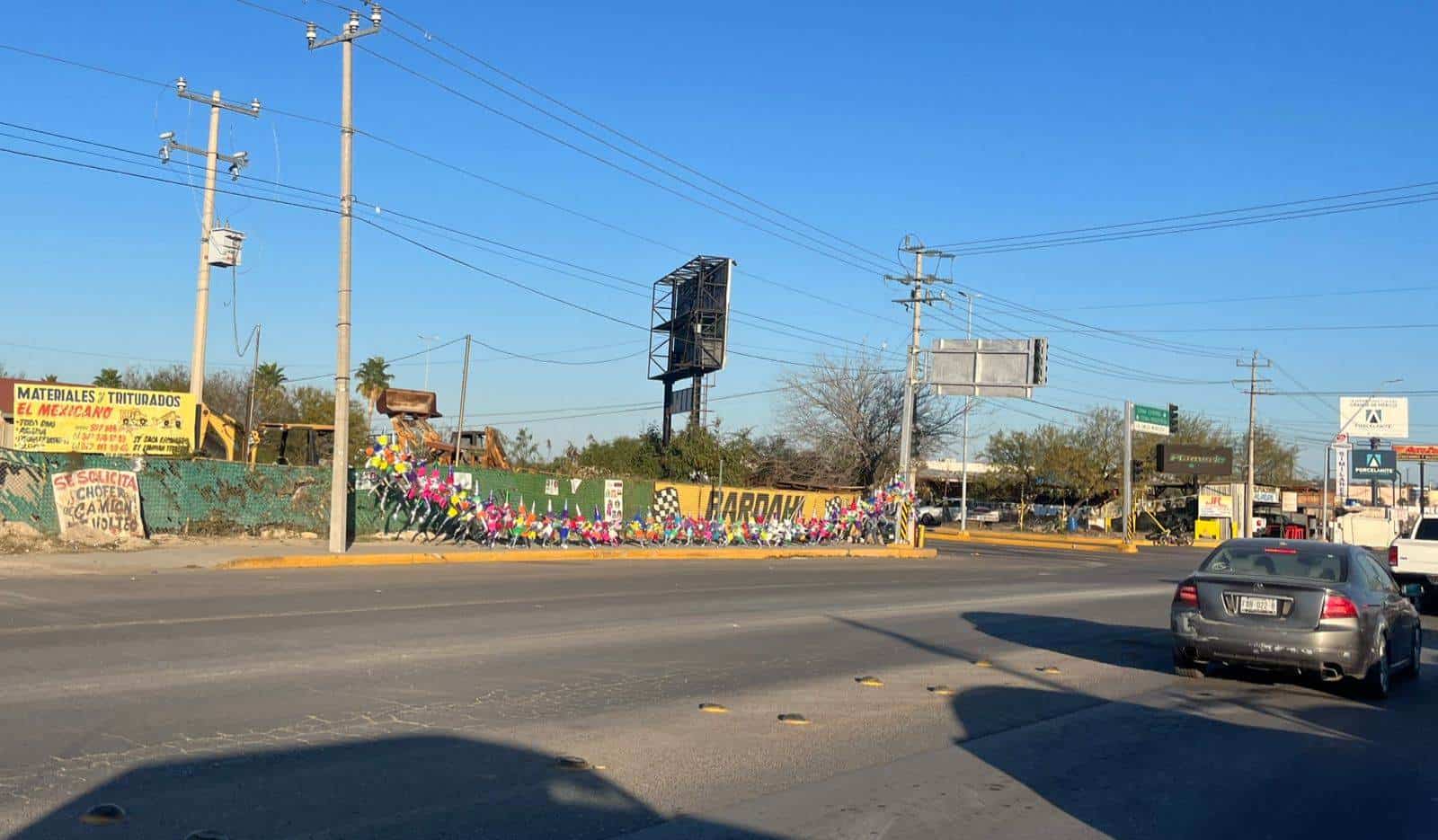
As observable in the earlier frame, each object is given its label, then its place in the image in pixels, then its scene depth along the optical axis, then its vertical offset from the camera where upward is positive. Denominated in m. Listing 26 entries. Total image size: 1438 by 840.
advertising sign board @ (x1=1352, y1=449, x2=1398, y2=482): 68.12 +1.55
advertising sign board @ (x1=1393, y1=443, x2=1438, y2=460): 84.75 +2.86
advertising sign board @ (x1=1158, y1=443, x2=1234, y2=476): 65.06 +1.35
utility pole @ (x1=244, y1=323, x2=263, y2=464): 30.88 +0.75
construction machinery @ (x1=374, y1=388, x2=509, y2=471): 32.44 +0.97
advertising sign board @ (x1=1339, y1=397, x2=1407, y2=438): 69.75 +4.27
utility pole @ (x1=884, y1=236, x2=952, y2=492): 42.00 +3.88
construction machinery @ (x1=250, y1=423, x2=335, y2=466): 31.34 +0.46
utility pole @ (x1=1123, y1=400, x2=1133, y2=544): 56.12 +0.83
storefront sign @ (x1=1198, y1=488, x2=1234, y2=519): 64.75 -1.15
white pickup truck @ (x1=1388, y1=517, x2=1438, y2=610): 21.53 -1.28
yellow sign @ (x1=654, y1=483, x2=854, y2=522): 38.47 -1.06
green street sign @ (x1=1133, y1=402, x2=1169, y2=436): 60.31 +3.27
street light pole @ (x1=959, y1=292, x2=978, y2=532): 59.47 -0.78
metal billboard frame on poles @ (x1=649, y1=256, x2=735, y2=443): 49.53 +6.13
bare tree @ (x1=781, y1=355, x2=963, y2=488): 58.34 +2.22
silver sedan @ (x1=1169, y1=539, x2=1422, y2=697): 11.02 -1.19
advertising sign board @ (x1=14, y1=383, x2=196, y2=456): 25.77 +0.68
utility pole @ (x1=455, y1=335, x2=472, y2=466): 34.87 +1.26
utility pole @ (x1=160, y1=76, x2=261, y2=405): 32.66 +7.45
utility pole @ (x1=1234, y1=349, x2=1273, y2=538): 63.03 -0.85
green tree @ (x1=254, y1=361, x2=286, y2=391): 64.88 +4.47
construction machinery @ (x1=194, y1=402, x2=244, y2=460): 29.44 +0.60
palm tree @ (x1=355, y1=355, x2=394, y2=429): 72.38 +5.17
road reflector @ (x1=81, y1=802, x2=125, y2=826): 5.79 -1.79
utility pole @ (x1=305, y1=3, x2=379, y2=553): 24.59 +3.46
